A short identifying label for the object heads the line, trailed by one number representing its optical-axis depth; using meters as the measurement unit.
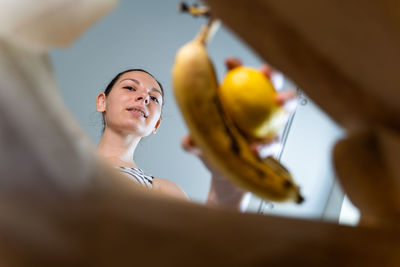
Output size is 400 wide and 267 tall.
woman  0.98
